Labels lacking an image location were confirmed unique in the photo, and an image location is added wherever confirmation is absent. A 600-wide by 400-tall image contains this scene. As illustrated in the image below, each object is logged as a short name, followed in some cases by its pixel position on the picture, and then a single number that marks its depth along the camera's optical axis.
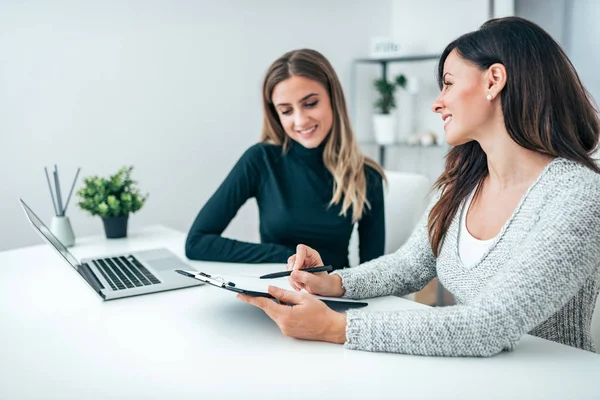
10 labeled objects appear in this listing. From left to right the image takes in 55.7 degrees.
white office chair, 2.13
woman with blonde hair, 1.78
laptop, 1.29
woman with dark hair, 0.89
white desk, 0.80
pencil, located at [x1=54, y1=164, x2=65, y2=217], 1.85
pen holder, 1.81
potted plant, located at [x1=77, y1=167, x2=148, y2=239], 1.91
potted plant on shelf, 3.49
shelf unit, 3.42
